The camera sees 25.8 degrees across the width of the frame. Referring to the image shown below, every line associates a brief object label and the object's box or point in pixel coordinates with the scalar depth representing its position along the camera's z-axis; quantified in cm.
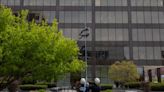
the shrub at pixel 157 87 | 4549
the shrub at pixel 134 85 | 5521
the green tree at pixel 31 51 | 2014
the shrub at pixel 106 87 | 5297
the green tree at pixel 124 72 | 6769
